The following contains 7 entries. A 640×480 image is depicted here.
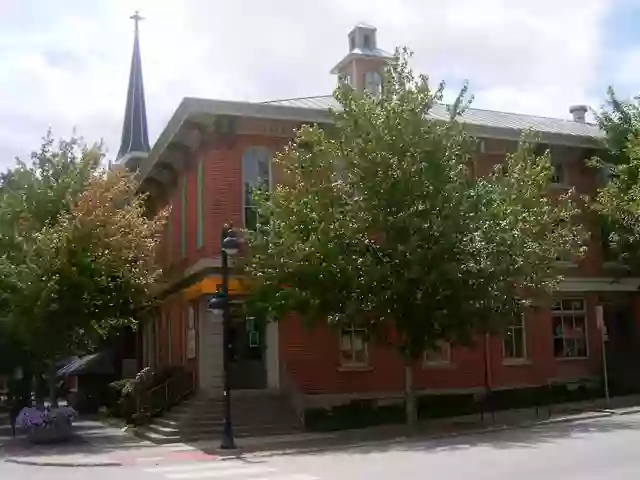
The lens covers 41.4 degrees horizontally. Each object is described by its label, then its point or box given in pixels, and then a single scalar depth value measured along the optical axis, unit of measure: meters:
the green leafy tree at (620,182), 26.17
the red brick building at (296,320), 24.38
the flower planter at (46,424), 21.89
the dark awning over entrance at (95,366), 36.56
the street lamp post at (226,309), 19.11
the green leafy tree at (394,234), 20.08
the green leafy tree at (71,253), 22.77
